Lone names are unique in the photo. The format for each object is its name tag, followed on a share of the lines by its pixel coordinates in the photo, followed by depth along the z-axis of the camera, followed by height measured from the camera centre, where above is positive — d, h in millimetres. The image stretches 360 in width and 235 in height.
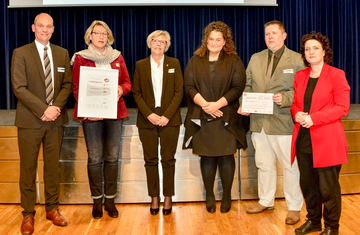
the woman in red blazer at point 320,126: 2000 -80
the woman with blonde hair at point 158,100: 2504 +127
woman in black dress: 2484 +146
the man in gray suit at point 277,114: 2424 +4
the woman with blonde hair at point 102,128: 2449 -95
